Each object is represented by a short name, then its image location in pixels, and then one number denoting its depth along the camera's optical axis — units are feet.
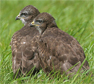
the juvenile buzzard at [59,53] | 42.75
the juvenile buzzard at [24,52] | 45.83
